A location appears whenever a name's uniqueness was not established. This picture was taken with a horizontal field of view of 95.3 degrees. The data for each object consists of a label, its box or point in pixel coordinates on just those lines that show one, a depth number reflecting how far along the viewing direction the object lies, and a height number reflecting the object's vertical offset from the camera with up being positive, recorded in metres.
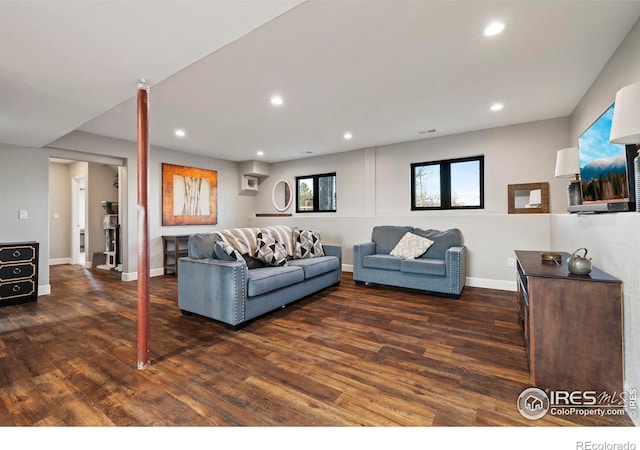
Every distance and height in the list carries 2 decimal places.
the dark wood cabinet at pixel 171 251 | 5.59 -0.49
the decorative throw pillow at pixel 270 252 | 3.58 -0.33
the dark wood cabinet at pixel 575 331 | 1.71 -0.66
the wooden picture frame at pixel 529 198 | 4.19 +0.37
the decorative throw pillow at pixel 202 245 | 3.21 -0.22
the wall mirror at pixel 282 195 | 7.03 +0.74
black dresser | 3.70 -0.59
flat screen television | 1.94 +0.40
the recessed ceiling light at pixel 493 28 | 2.10 +1.43
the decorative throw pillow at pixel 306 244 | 4.28 -0.29
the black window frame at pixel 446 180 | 4.74 +0.76
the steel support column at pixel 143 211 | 2.21 +0.12
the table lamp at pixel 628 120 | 1.46 +0.53
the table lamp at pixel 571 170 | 2.73 +0.52
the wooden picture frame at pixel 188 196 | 5.72 +0.64
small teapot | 1.84 -0.27
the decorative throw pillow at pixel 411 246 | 4.36 -0.33
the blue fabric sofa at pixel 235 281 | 2.83 -0.59
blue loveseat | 3.86 -0.55
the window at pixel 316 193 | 6.42 +0.73
